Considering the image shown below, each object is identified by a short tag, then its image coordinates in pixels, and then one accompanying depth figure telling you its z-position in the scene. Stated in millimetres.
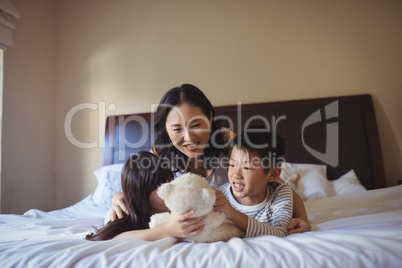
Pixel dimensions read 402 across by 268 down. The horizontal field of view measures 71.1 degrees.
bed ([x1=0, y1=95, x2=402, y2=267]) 754
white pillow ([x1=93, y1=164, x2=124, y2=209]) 2396
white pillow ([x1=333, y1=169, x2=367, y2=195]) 2287
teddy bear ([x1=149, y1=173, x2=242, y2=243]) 856
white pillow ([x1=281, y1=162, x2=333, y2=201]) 2242
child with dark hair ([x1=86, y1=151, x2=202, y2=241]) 1139
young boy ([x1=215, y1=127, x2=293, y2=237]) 1128
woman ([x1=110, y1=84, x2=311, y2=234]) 1473
